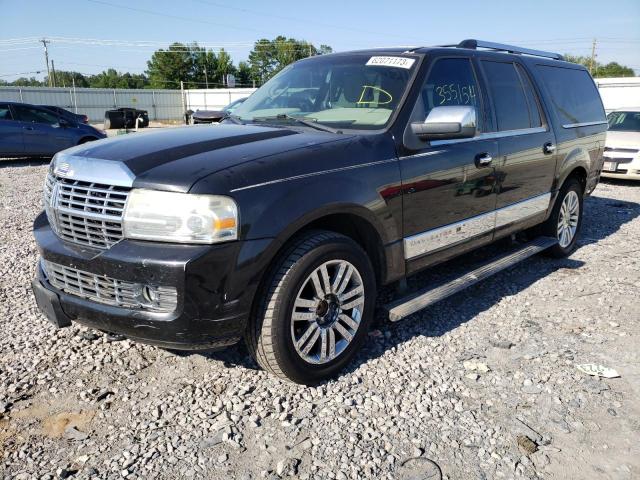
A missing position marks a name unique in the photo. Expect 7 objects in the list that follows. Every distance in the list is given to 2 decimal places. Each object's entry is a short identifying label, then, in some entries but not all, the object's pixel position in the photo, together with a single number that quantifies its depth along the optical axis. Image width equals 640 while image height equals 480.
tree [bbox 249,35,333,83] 96.25
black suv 2.57
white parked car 10.27
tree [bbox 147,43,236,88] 84.31
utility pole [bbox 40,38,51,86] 69.62
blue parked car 13.47
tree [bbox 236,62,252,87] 92.22
